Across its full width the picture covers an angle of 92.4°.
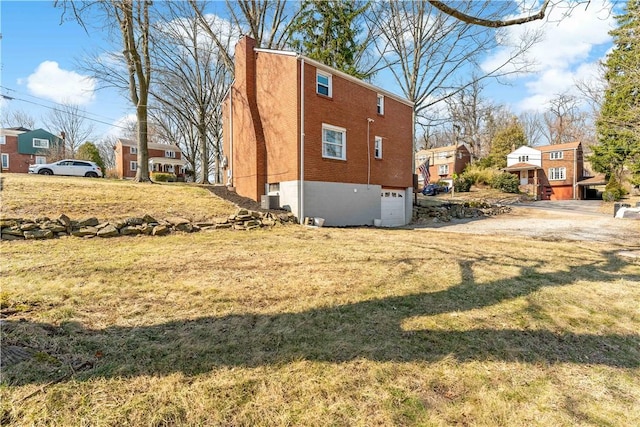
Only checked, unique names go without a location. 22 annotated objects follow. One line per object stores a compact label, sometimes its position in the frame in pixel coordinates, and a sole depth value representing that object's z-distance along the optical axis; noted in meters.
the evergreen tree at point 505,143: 40.94
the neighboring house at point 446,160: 42.22
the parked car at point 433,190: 33.25
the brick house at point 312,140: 12.73
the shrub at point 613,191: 27.39
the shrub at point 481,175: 34.53
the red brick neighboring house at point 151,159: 40.84
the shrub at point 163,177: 28.53
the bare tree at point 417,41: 21.92
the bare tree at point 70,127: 41.09
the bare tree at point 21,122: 43.91
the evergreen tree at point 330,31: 20.20
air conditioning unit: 13.10
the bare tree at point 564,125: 40.44
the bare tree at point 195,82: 23.67
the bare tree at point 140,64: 16.91
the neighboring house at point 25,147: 37.97
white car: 22.50
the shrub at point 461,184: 33.22
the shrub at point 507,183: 33.06
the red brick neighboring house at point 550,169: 36.94
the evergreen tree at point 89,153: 34.53
